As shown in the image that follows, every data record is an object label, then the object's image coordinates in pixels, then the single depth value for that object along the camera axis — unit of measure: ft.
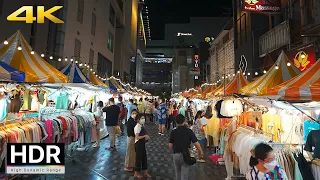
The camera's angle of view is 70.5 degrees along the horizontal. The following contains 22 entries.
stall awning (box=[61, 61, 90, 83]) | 27.98
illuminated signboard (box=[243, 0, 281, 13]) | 41.49
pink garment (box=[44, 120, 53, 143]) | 19.80
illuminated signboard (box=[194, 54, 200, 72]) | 127.13
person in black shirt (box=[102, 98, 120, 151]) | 29.63
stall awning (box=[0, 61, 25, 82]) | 15.71
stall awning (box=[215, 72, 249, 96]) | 30.01
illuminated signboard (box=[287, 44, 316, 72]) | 32.63
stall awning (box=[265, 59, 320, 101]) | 12.70
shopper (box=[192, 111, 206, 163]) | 27.84
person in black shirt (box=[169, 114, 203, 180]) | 14.67
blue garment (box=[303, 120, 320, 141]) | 18.30
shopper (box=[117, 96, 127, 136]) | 43.96
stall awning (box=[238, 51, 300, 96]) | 22.03
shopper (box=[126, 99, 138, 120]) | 42.28
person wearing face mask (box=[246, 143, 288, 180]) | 8.82
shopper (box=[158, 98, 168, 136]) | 43.60
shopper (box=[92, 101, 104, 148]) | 32.12
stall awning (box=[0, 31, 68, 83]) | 18.90
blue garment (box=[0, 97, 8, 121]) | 18.04
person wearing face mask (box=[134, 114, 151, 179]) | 19.75
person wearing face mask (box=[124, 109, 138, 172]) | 20.97
